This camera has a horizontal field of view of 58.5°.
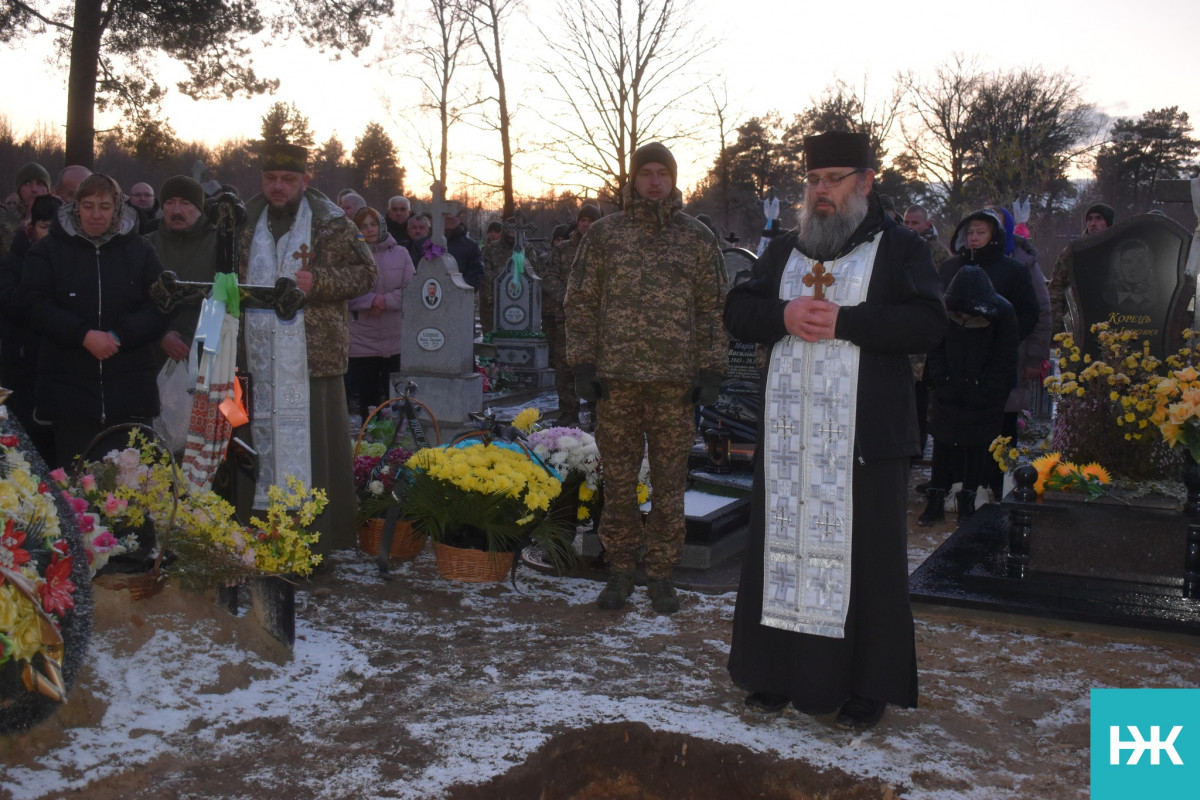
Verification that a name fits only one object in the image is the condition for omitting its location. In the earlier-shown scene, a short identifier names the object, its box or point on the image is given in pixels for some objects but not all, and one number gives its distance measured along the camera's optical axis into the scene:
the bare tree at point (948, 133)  42.41
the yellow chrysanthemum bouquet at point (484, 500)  5.95
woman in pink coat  10.08
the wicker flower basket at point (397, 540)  6.38
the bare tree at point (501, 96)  30.97
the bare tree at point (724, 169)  30.66
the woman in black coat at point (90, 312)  5.59
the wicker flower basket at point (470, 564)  5.98
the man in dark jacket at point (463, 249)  14.30
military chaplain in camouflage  5.91
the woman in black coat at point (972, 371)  7.18
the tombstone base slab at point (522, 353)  15.31
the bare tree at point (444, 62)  31.72
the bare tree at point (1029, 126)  37.34
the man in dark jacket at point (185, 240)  6.54
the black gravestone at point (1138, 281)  8.19
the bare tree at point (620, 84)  29.58
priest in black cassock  4.02
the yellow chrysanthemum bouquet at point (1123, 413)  5.71
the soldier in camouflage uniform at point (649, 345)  5.36
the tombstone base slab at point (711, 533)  6.43
